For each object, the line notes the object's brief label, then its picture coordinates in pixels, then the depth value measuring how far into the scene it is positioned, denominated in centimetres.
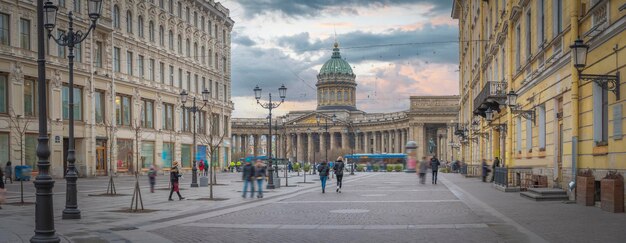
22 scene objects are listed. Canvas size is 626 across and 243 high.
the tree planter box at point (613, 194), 1551
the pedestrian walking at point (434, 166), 3928
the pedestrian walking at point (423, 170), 3909
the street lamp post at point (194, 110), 3678
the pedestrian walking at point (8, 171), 3834
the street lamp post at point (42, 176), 1044
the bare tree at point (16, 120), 4050
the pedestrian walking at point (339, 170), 3175
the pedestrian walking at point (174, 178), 2486
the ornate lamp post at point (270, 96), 3433
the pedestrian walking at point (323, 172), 3092
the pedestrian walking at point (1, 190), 1814
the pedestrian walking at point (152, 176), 2884
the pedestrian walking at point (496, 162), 3562
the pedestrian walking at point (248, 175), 2656
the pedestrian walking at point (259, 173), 2661
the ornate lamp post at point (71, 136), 1644
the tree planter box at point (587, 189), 1791
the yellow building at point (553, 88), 1647
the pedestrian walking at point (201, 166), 5634
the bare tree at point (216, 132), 7562
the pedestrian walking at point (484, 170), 4006
